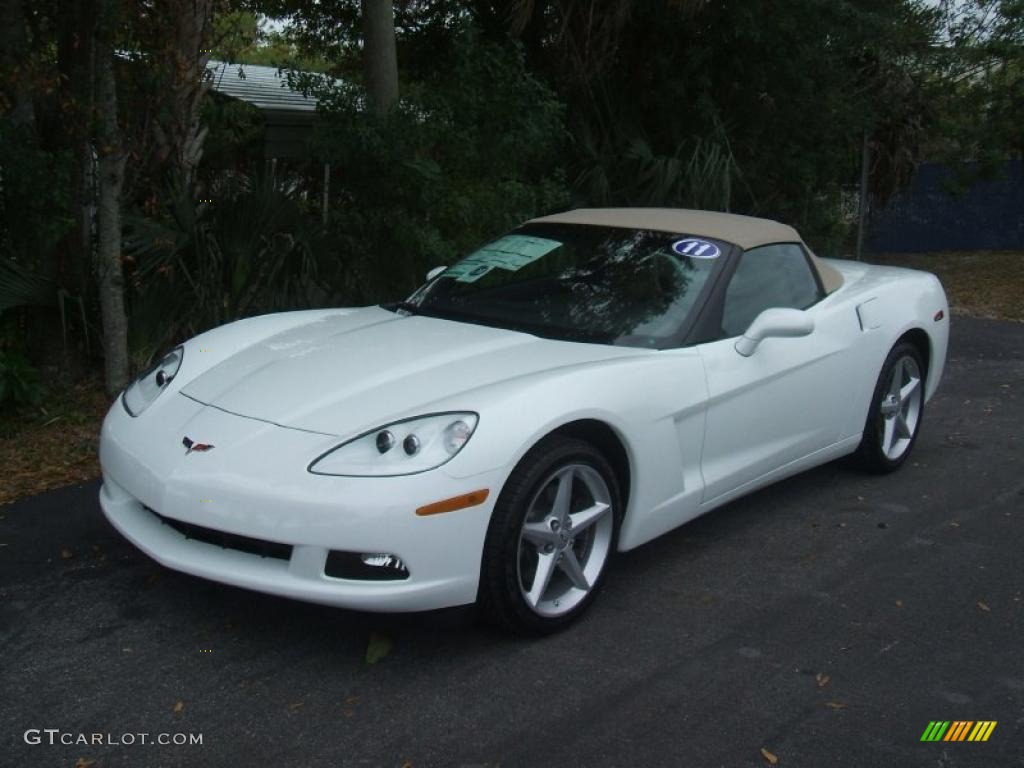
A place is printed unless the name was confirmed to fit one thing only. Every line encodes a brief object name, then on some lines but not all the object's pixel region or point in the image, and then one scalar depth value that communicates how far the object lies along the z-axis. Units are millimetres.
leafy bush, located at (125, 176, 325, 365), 7090
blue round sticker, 4902
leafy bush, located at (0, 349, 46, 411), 6480
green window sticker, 5168
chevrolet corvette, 3477
